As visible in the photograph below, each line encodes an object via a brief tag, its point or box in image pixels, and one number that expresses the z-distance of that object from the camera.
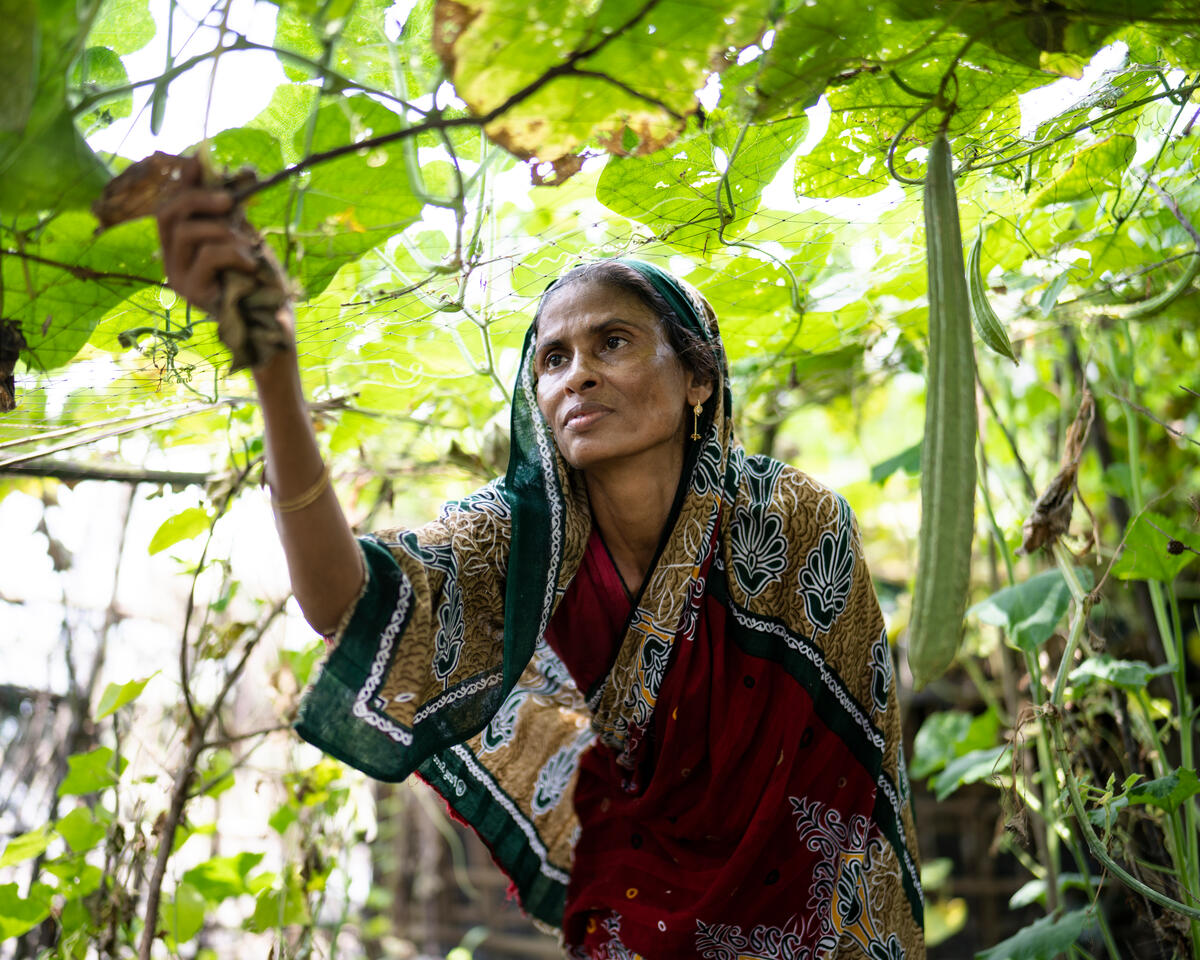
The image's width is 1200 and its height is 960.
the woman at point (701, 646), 1.84
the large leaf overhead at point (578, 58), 0.92
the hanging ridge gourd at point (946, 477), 1.04
